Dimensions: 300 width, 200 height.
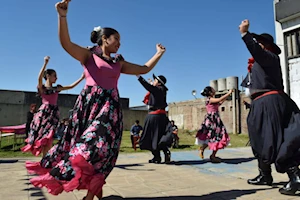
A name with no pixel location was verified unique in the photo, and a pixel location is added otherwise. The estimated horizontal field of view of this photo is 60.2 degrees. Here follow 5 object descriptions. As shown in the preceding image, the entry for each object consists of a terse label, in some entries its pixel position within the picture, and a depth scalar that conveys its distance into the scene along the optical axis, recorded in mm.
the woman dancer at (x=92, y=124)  1939
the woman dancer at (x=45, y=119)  4449
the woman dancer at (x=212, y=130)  5066
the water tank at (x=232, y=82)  18109
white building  6525
